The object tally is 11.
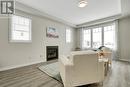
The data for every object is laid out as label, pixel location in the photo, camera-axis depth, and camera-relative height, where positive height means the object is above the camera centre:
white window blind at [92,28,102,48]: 4.83 +0.49
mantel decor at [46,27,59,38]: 4.03 +0.74
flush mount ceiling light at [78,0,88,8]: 2.42 +1.62
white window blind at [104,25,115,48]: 4.28 +0.51
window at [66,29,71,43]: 5.43 +0.69
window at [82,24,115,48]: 4.36 +0.52
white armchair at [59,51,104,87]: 1.44 -0.61
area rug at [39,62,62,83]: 2.00 -1.06
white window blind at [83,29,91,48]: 5.37 +0.45
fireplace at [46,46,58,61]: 4.03 -0.60
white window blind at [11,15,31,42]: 2.88 +0.72
